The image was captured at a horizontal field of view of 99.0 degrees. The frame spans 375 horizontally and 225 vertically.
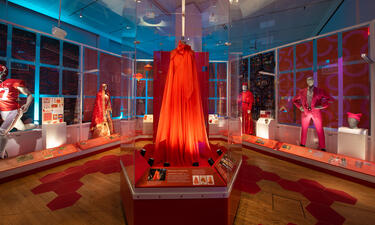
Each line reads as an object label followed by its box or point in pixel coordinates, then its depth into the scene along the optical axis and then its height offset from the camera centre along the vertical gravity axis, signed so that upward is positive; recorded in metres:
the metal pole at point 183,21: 2.35 +1.39
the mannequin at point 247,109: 5.11 +0.10
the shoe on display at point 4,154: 2.92 -0.82
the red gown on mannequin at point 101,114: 4.71 -0.08
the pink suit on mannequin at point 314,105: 3.58 +0.19
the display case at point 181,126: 1.45 -0.21
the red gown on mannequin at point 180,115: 2.25 -0.04
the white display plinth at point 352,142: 2.93 -0.54
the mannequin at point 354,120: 3.05 -0.12
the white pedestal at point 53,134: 3.56 -0.54
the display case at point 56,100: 3.15 +0.29
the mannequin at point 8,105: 2.86 +0.10
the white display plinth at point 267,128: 4.60 -0.44
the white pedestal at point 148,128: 2.73 -0.30
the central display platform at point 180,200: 1.42 -0.79
